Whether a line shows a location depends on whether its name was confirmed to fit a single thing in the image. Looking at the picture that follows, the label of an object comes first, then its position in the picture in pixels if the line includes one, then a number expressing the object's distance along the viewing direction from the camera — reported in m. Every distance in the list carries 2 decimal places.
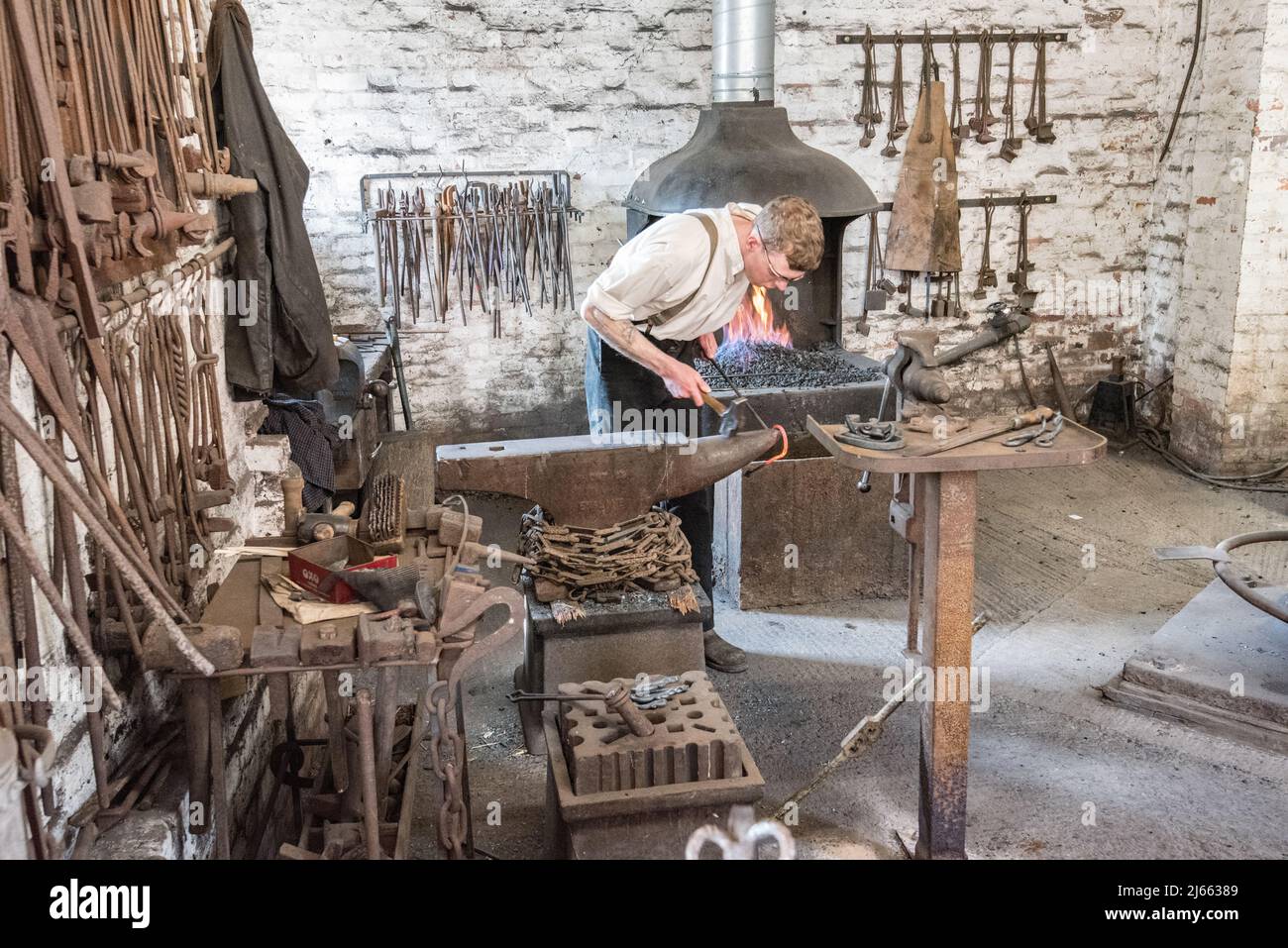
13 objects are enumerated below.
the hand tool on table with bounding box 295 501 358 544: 2.70
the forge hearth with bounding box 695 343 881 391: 4.95
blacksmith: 3.69
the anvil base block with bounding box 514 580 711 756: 3.61
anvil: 3.48
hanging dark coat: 3.40
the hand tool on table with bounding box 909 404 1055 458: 2.92
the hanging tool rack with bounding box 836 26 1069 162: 6.23
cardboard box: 2.43
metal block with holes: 2.67
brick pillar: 5.80
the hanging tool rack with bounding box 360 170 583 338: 5.93
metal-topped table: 2.83
